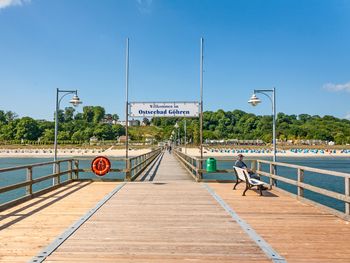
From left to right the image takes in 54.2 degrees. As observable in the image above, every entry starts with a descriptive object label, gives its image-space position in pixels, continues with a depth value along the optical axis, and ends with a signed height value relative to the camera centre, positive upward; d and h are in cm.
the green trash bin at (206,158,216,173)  1340 -75
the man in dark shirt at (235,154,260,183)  1122 -58
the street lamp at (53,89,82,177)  1388 +185
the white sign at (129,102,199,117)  1413 +150
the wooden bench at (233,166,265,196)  987 -101
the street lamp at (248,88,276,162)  1362 +188
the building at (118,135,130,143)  17668 +312
